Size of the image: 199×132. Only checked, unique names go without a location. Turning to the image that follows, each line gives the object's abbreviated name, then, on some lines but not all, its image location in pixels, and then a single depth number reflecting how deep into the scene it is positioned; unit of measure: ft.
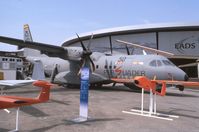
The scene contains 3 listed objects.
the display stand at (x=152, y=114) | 36.36
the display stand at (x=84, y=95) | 32.42
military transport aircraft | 65.77
